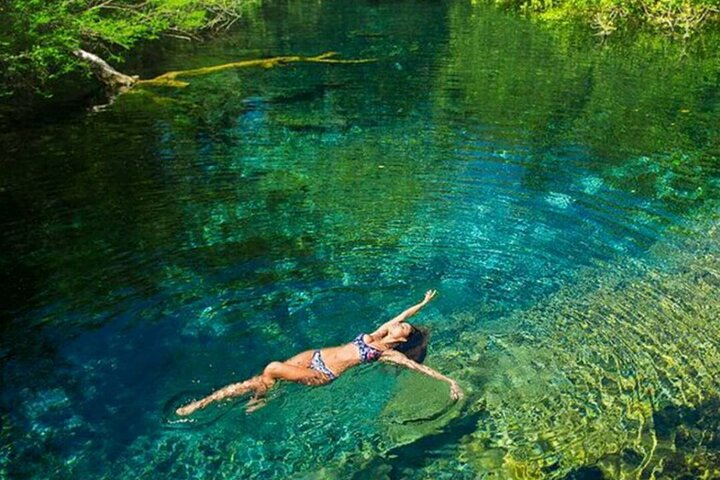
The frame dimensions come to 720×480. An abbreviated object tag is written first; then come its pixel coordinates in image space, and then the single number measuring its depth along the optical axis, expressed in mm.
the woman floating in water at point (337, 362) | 7566
